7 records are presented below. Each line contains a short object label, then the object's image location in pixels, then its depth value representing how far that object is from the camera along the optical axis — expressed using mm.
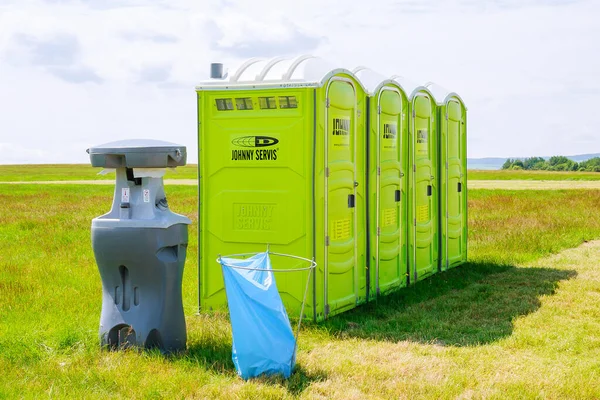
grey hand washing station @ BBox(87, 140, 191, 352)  5816
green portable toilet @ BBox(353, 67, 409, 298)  8445
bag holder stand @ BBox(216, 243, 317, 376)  5322
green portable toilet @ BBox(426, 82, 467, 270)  11000
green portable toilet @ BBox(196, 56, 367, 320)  7082
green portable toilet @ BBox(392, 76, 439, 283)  9789
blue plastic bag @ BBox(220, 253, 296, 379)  5387
